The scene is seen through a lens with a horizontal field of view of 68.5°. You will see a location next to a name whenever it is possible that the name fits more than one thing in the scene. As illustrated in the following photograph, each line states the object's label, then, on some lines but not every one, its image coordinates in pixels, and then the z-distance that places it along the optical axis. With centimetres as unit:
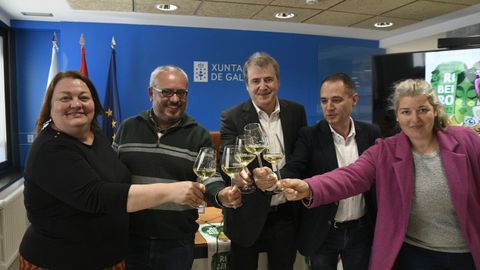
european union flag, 451
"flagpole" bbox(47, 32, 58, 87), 433
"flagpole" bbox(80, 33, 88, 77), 435
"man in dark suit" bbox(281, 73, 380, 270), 181
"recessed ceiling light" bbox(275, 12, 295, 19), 439
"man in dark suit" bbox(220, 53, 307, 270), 179
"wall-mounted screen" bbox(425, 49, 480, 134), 285
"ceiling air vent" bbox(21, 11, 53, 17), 422
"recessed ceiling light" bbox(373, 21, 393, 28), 491
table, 218
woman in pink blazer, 151
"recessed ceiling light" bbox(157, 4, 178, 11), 404
